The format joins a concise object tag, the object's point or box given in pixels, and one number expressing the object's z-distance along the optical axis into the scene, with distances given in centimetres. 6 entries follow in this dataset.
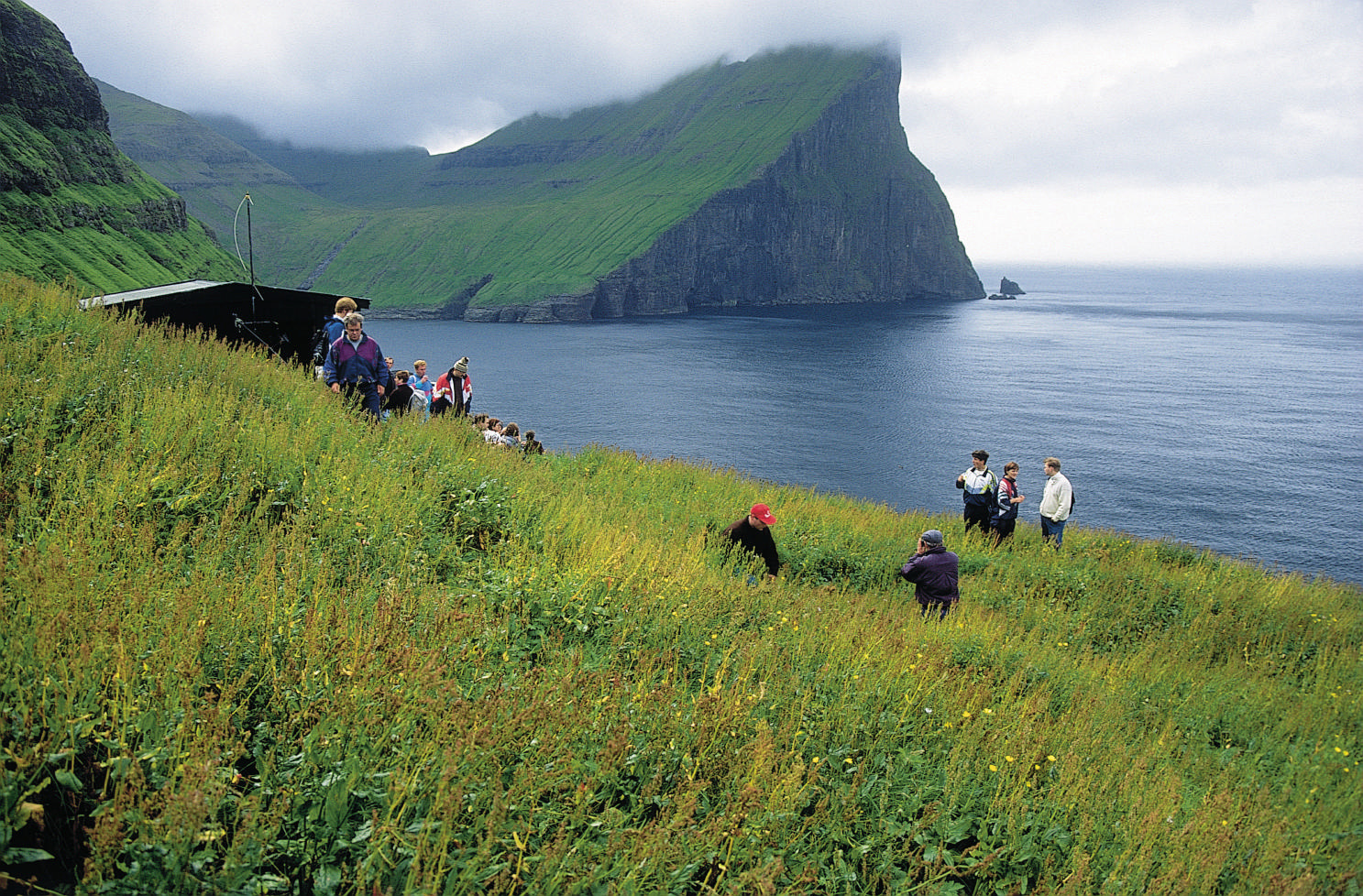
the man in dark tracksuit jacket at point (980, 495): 1538
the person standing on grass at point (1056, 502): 1537
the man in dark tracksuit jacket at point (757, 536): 945
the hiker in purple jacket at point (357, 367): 1038
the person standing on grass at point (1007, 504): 1509
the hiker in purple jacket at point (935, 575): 929
